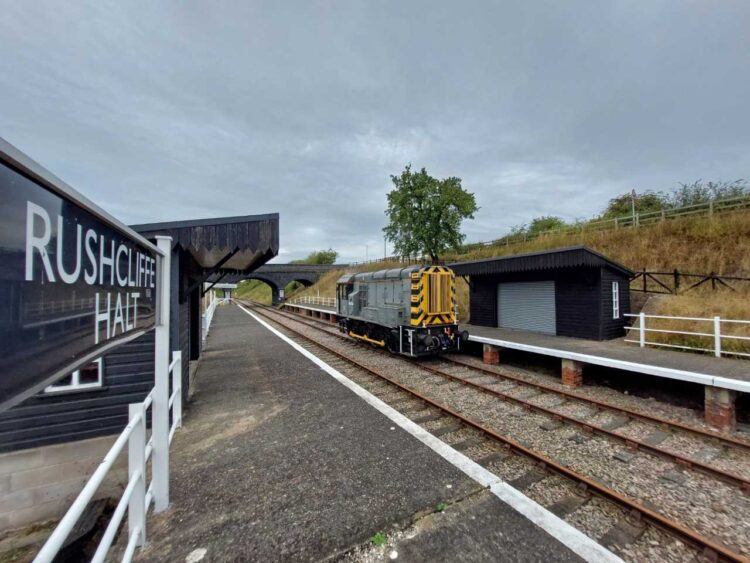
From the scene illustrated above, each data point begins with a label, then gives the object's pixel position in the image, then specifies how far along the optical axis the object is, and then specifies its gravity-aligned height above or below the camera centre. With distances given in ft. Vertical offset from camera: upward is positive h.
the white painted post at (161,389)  8.41 -2.82
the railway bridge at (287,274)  143.74 +7.64
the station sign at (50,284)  2.87 +0.09
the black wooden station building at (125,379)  15.43 -4.74
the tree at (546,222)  113.09 +24.34
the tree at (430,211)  96.12 +23.71
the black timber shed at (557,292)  32.27 -0.45
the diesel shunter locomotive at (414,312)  30.76 -2.33
